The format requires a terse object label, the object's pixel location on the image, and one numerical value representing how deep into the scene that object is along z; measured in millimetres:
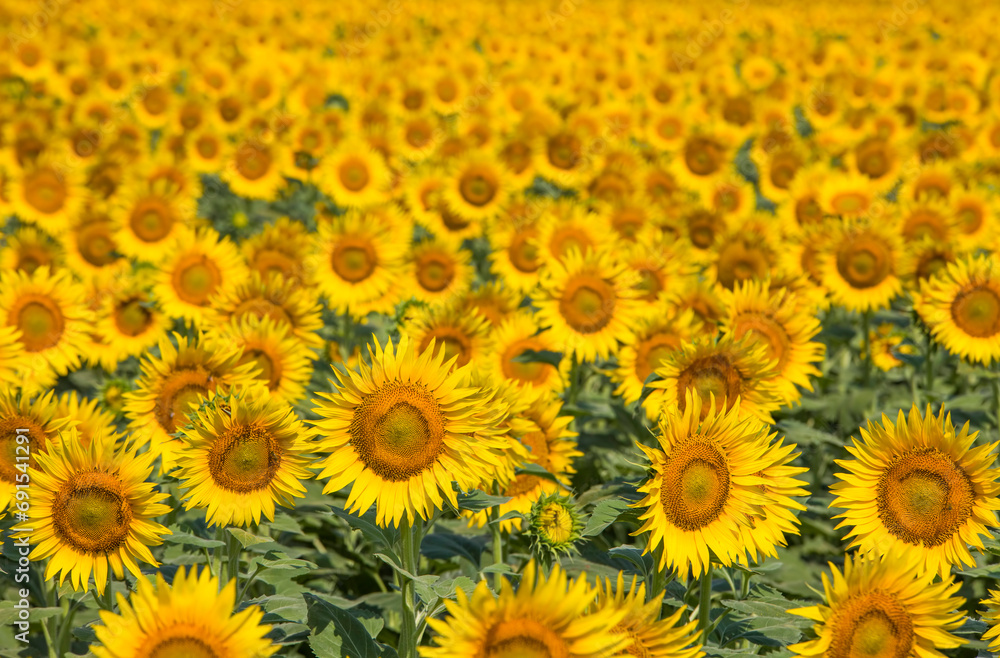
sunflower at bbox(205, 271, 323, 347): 4875
